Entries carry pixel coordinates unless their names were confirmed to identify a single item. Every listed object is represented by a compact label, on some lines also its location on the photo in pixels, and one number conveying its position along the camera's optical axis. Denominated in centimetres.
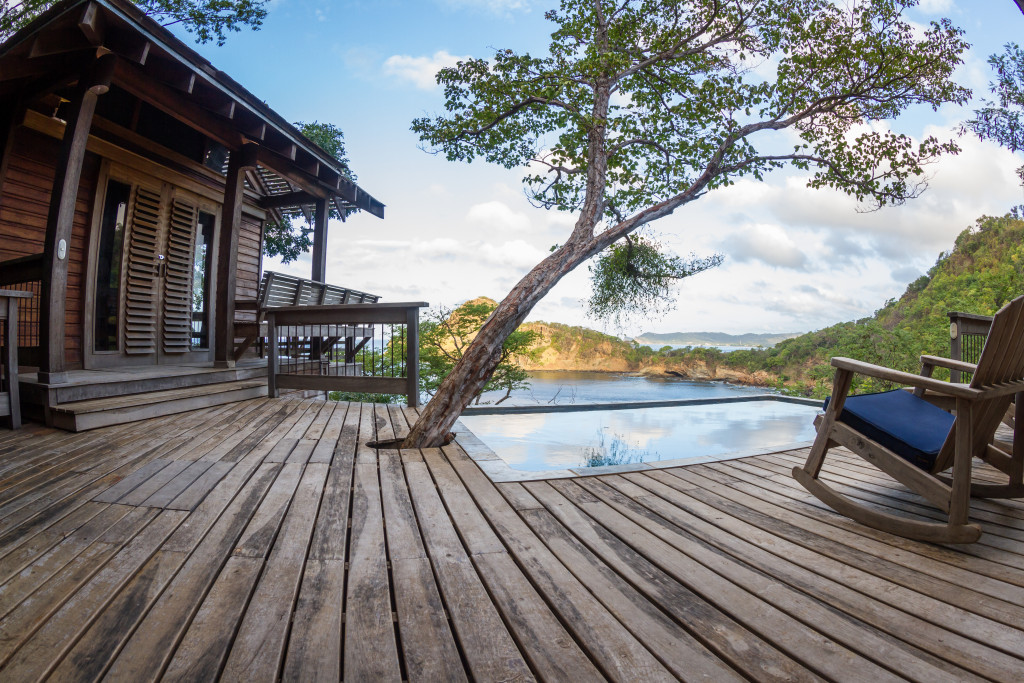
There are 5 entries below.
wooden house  354
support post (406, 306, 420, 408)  405
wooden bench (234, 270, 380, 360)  514
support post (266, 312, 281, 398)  500
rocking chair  172
